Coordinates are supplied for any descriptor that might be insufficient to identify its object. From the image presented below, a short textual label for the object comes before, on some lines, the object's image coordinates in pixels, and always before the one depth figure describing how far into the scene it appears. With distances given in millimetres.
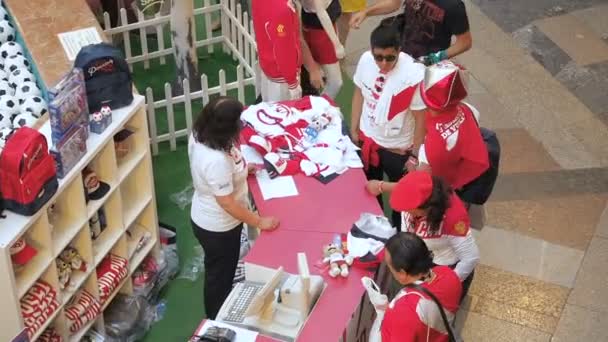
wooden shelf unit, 4273
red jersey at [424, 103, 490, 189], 4508
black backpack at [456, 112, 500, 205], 4746
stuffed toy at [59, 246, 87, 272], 4736
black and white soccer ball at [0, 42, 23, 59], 5469
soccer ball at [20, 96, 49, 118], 5047
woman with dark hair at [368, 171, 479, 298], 4145
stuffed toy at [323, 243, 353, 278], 4398
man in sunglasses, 4934
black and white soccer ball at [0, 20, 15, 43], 5691
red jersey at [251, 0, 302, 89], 5316
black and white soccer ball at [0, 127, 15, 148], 4766
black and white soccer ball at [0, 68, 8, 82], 5350
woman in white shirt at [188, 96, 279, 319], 4289
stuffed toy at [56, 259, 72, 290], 4660
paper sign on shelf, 5379
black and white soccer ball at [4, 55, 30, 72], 5380
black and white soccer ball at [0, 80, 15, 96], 5195
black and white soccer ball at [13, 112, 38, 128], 4938
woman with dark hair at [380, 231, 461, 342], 3744
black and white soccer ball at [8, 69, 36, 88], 5262
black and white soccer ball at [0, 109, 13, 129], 4954
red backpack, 4041
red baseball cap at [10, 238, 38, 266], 4238
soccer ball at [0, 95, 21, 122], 5031
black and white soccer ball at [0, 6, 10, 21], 5801
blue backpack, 4691
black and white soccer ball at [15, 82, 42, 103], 5141
